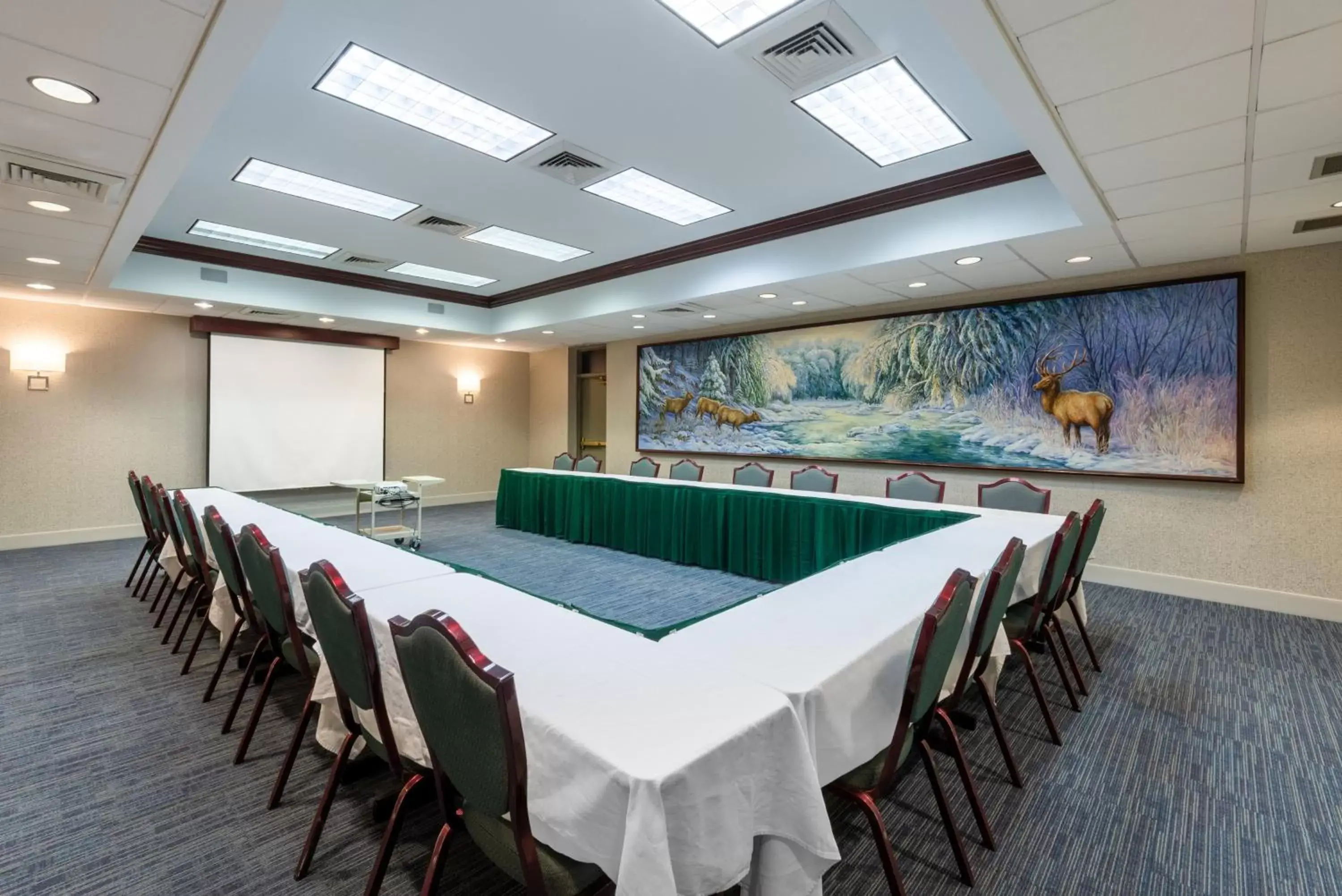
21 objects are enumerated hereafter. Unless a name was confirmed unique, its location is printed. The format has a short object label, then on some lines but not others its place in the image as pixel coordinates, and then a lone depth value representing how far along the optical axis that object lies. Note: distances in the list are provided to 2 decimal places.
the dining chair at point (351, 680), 1.54
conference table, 1.13
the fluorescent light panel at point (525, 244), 5.47
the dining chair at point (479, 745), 1.15
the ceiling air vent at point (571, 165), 3.75
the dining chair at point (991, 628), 1.90
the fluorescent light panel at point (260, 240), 5.37
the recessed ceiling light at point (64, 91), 2.21
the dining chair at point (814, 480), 5.73
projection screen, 7.36
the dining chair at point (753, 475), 6.11
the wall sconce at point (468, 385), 9.83
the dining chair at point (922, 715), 1.53
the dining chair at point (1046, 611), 2.58
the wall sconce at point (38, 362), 6.10
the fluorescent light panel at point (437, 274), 6.68
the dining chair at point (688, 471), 6.84
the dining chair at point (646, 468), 7.36
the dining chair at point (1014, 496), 4.51
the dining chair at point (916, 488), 5.13
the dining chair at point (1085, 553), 3.07
